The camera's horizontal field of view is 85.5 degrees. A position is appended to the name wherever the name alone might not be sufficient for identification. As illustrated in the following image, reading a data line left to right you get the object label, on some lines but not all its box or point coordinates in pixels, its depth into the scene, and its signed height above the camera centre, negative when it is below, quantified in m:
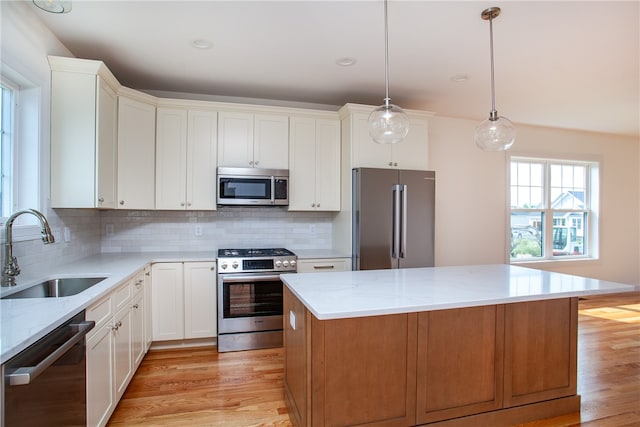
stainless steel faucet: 1.88 -0.20
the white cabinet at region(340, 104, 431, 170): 3.64 +0.73
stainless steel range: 3.24 -0.84
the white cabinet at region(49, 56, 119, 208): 2.58 +0.61
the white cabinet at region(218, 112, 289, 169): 3.59 +0.75
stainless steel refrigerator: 3.48 -0.07
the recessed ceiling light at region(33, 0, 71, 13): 1.79 +1.08
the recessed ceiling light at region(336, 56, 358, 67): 2.94 +1.31
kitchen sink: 2.19 -0.48
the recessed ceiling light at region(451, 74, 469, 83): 3.30 +1.31
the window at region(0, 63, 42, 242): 2.21 +0.42
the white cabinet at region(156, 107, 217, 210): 3.43 +0.54
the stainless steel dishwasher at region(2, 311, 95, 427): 1.14 -0.64
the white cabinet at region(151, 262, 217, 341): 3.17 -0.83
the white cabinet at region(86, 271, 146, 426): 1.76 -0.83
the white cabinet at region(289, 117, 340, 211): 3.77 +0.53
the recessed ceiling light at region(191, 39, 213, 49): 2.65 +1.30
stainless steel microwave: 3.50 +0.26
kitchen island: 1.75 -0.76
